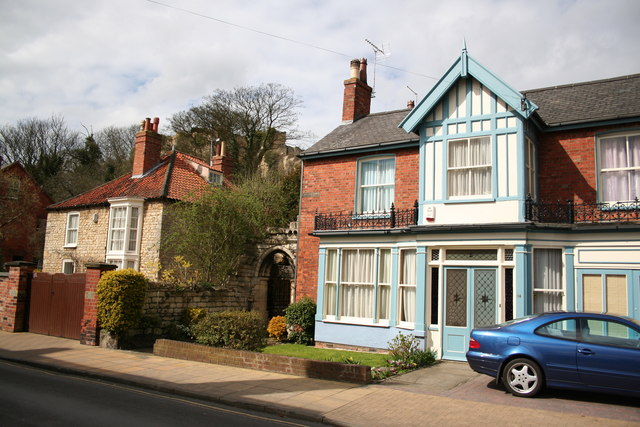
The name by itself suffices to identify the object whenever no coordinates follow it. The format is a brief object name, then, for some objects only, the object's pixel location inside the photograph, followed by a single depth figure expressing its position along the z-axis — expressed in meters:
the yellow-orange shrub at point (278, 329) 17.72
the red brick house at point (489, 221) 12.41
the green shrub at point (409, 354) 12.07
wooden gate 15.95
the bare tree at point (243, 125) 41.91
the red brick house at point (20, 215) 33.22
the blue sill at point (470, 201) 13.11
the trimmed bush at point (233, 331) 13.37
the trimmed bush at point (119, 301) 14.28
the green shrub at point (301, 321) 16.75
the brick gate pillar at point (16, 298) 17.58
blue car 8.40
